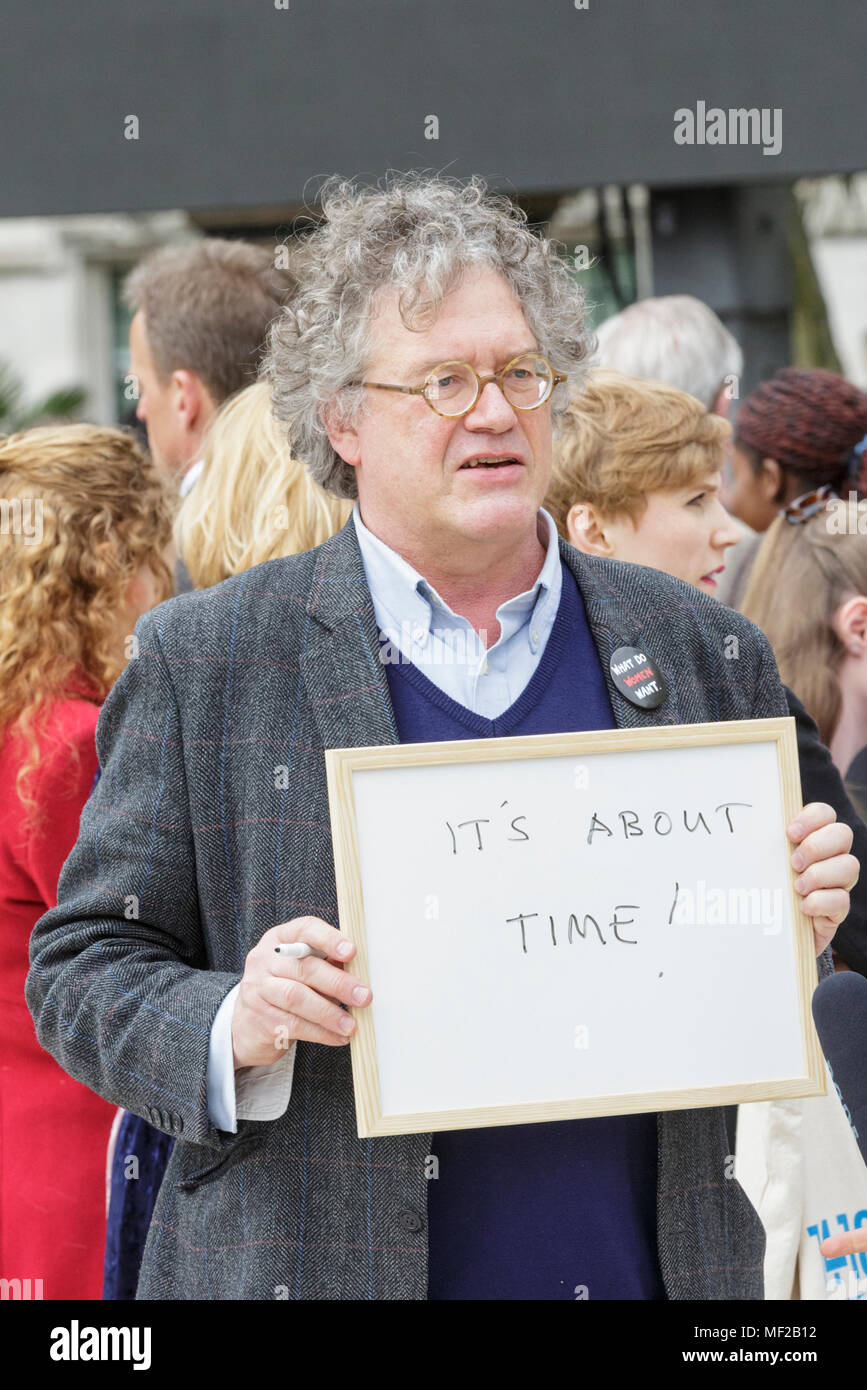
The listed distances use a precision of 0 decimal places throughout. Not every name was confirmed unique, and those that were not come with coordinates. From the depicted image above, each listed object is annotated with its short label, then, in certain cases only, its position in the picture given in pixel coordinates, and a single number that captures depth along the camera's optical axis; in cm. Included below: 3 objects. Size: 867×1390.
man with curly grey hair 355
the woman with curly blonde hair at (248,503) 572
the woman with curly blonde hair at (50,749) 525
